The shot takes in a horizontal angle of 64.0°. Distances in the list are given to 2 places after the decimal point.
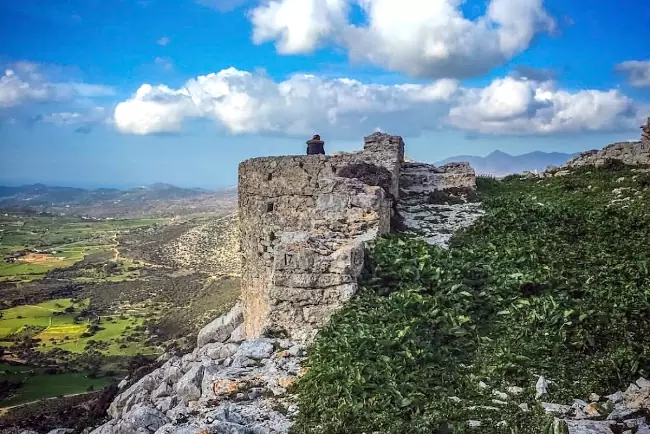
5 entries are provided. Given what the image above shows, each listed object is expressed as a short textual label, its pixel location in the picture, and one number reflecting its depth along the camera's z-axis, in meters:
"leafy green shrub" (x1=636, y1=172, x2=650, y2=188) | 14.86
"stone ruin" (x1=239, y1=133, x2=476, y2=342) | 9.00
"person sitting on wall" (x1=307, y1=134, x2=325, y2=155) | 17.05
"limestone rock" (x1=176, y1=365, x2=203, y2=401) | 8.05
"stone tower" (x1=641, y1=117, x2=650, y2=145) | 18.73
